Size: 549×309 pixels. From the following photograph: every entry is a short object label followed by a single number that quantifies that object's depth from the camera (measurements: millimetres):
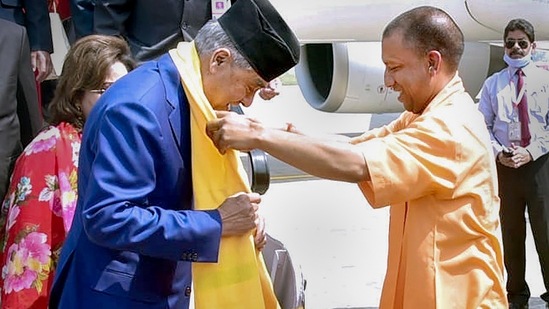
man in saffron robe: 1897
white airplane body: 7184
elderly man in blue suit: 1651
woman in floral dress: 2441
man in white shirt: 4508
